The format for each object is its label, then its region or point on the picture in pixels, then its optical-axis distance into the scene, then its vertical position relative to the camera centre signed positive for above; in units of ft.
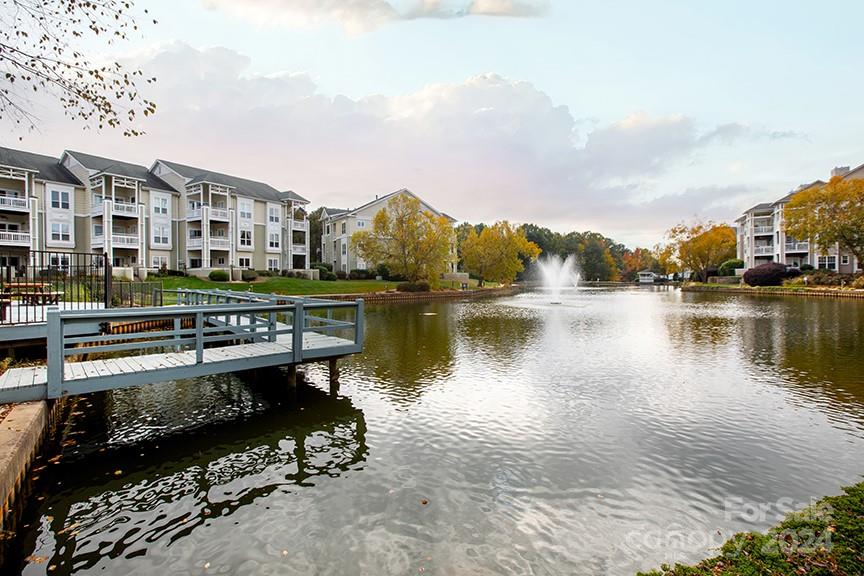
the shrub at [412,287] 142.31 -1.98
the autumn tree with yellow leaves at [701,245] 222.69 +16.95
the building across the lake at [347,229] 188.34 +22.68
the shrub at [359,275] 176.14 +2.44
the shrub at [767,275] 168.25 +1.20
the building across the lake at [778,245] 178.21 +14.90
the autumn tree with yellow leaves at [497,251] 204.64 +13.33
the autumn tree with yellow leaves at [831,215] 145.69 +21.37
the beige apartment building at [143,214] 120.16 +21.11
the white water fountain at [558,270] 306.00 +6.97
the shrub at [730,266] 224.18 +6.15
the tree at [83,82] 23.13 +10.98
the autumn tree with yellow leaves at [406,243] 148.05 +12.50
